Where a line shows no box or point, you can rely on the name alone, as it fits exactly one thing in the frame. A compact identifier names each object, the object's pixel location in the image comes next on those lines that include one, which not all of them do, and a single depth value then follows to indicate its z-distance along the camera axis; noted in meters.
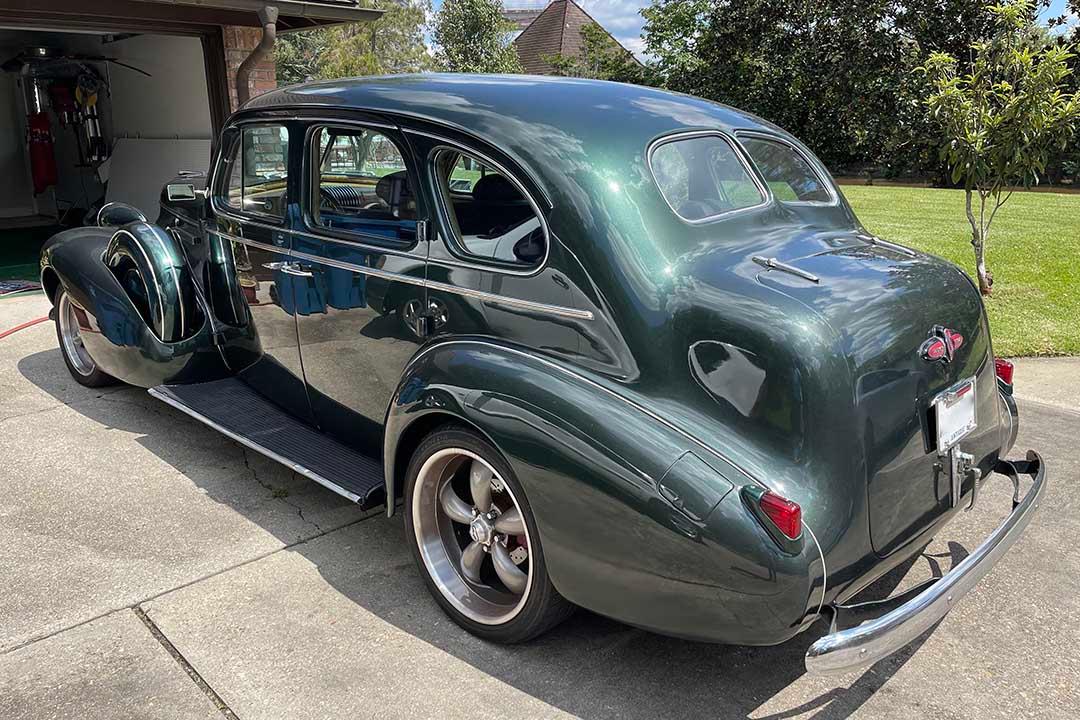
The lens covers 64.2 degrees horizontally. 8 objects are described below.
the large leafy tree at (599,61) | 28.02
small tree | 7.07
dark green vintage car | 2.45
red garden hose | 6.93
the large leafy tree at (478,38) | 33.91
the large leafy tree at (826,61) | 21.86
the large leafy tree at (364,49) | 39.25
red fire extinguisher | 13.99
